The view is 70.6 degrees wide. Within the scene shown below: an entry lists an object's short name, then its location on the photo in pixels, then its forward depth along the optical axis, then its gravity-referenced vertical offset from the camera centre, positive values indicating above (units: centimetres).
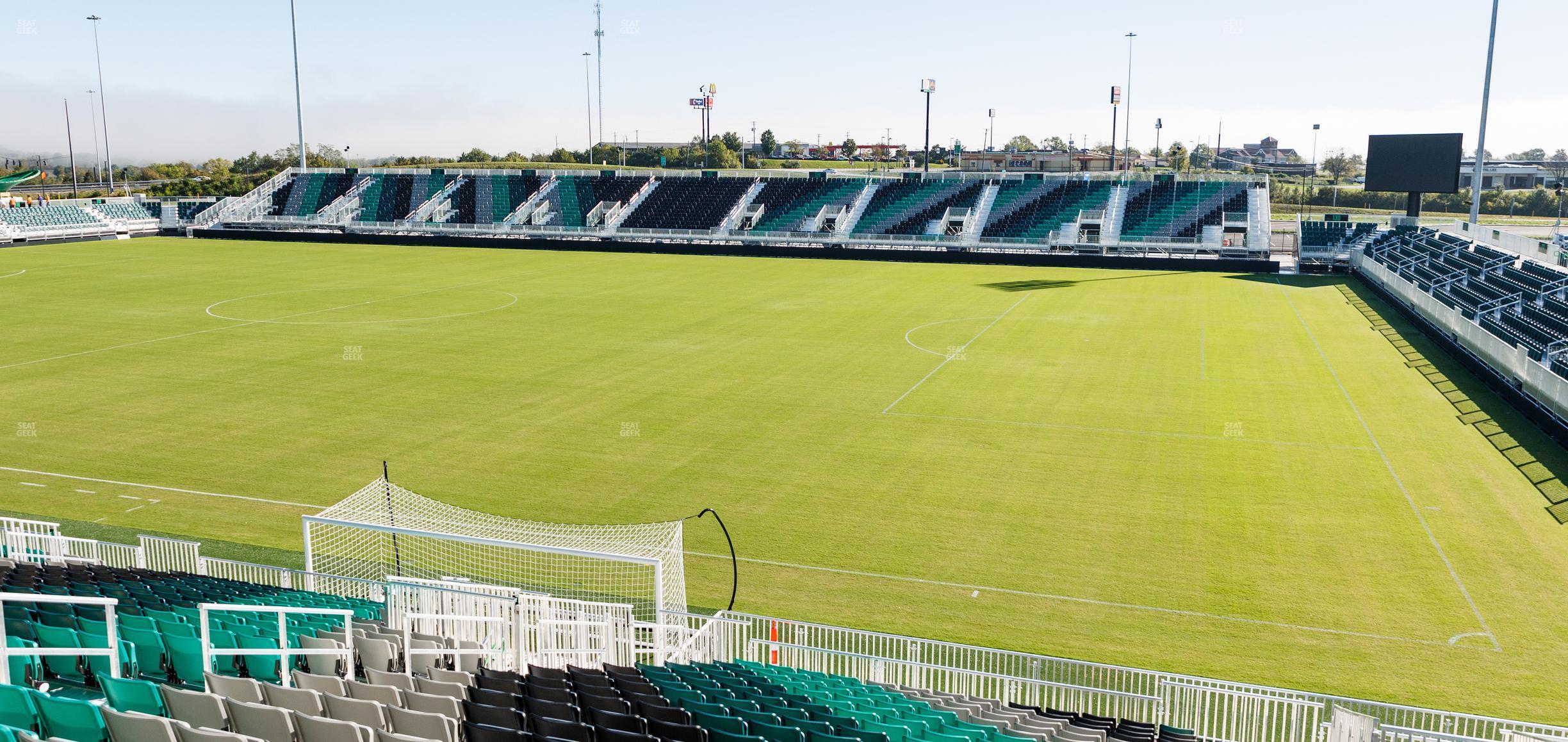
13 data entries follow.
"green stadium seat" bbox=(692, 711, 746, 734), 859 -412
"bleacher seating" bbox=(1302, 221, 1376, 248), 6062 -203
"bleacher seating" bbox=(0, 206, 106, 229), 7519 -202
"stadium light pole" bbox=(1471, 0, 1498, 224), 4682 +419
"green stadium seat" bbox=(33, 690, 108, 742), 752 -357
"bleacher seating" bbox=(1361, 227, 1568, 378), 3142 -302
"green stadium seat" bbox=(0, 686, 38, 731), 768 -359
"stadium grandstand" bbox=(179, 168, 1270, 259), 6688 -114
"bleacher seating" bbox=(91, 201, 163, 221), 8181 -169
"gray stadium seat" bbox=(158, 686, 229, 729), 773 -361
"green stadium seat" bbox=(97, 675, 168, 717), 796 -360
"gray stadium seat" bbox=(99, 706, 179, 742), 705 -342
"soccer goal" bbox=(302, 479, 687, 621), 1638 -562
